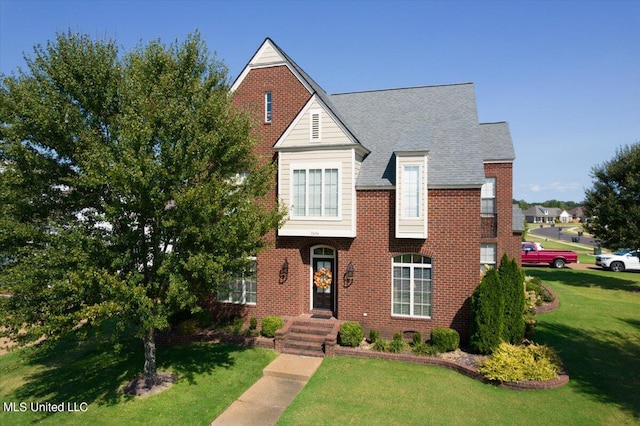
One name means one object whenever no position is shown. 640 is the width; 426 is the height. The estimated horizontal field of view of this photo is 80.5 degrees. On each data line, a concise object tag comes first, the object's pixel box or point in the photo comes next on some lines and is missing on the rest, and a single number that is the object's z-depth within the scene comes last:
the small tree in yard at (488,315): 12.16
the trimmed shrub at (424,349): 12.33
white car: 29.83
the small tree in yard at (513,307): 12.52
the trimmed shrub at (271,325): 13.98
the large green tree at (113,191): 8.54
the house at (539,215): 154.65
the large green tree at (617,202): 22.34
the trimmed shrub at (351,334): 13.12
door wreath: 14.99
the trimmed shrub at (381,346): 12.76
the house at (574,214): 148.15
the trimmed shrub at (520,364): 10.36
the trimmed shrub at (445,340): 12.57
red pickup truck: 32.44
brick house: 13.55
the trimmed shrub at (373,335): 13.42
